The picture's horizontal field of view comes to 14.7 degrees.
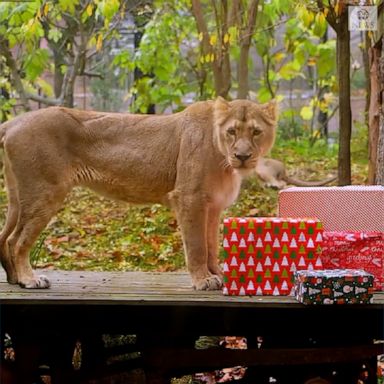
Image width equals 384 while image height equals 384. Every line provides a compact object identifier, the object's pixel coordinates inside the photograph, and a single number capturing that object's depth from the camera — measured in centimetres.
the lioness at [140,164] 680
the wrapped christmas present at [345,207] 668
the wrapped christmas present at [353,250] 624
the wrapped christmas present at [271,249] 602
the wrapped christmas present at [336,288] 554
